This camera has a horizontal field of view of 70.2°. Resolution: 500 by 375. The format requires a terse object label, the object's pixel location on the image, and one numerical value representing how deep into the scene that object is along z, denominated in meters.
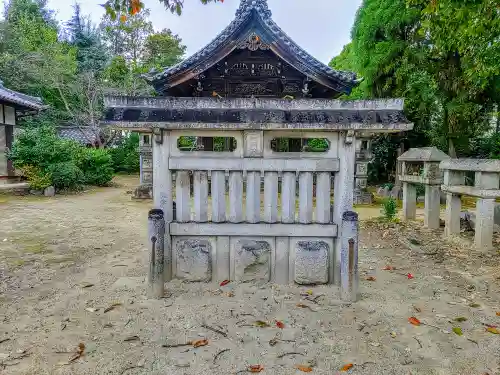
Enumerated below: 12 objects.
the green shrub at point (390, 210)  7.66
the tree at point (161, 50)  25.05
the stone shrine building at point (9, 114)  14.66
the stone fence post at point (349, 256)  3.29
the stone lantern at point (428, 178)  6.64
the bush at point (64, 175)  12.82
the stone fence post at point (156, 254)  3.27
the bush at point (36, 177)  12.46
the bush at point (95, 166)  15.53
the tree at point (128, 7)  3.75
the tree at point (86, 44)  22.78
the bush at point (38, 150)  12.65
